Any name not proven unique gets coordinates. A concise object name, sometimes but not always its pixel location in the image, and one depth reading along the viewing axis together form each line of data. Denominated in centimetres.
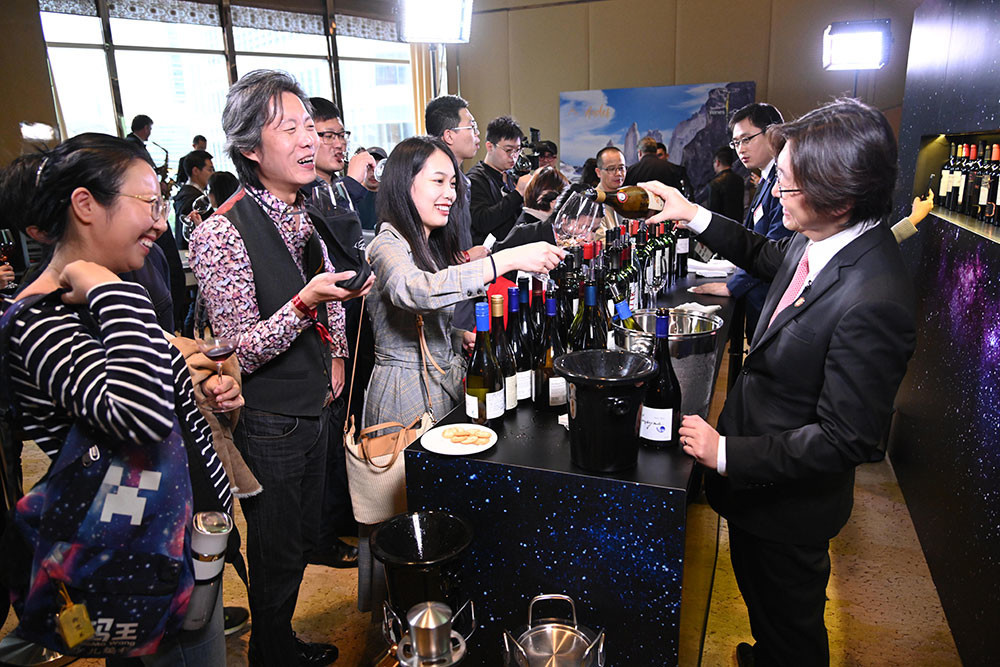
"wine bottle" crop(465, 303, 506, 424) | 169
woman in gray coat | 196
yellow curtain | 898
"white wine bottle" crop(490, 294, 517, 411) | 172
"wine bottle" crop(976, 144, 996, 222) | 266
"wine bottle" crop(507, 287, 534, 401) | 183
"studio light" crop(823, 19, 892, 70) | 657
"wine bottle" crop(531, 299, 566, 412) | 175
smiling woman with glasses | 109
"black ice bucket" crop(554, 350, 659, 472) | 131
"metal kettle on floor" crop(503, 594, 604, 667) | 114
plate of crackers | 155
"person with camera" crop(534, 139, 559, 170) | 508
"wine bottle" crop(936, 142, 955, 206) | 315
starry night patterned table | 138
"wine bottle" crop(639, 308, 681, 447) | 152
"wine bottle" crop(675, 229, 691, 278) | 355
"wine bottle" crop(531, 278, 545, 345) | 196
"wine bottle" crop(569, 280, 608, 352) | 198
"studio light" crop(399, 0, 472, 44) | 485
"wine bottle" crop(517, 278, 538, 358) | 192
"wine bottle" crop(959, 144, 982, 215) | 287
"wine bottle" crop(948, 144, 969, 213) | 302
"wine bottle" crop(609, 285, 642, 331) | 174
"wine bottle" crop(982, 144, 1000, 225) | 268
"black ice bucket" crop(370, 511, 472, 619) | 118
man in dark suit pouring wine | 131
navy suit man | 306
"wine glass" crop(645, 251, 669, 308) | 291
